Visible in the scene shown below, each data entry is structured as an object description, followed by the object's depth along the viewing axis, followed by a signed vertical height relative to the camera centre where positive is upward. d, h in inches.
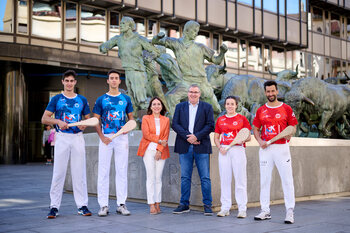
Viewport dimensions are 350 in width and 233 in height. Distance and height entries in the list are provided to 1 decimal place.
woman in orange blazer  287.6 -8.1
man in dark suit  283.4 -2.8
